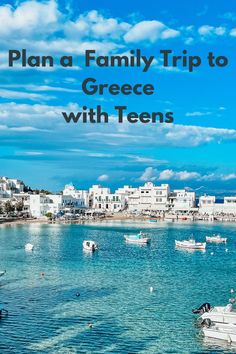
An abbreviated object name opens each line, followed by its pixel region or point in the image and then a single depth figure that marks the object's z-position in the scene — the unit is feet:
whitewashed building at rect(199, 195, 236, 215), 501.56
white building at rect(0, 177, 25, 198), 500.00
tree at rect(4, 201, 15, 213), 396.78
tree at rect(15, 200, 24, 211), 414.80
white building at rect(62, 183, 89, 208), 510.01
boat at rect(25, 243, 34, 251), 184.13
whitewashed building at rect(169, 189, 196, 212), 507.30
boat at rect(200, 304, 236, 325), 77.15
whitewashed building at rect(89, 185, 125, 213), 545.44
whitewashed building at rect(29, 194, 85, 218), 409.67
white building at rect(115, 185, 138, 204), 558.15
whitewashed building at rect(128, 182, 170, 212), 526.16
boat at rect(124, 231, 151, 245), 221.05
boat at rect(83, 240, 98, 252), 186.19
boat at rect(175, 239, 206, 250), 198.39
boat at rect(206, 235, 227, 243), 233.70
